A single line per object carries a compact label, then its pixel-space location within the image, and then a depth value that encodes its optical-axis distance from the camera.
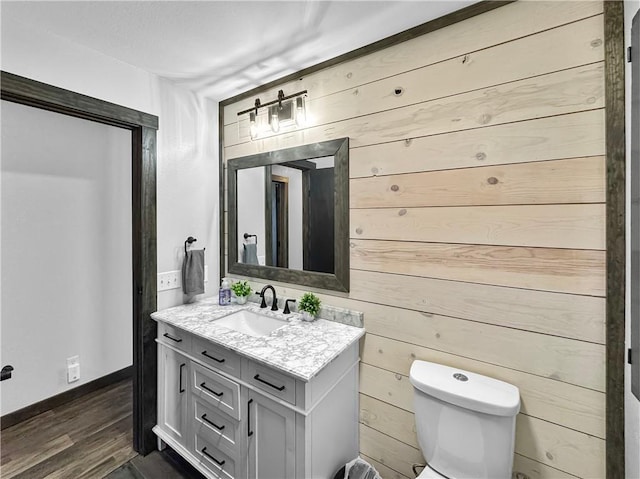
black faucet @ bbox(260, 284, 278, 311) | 1.90
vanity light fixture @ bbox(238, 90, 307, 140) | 1.79
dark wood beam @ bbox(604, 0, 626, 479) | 1.02
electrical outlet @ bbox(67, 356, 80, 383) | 2.33
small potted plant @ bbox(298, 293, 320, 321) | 1.71
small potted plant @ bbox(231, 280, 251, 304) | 2.07
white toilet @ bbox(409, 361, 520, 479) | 1.11
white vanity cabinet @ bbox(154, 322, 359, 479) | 1.23
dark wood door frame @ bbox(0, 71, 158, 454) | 1.86
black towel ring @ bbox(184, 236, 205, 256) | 2.09
